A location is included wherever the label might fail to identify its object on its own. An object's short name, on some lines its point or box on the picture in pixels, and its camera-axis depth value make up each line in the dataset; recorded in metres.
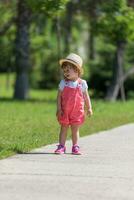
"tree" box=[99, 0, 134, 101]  26.78
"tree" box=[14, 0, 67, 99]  29.28
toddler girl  11.33
